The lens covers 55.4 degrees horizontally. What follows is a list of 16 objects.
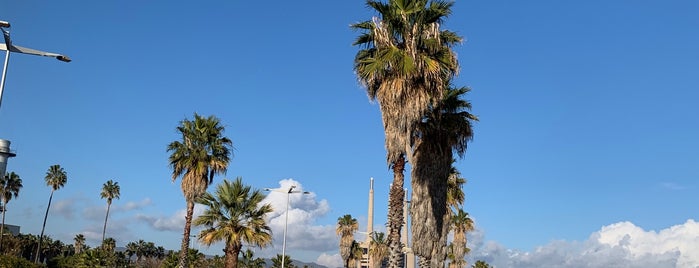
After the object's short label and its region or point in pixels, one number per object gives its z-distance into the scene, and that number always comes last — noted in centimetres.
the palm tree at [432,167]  2817
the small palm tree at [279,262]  9082
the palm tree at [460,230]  6712
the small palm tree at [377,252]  8119
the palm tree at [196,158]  4031
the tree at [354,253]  9072
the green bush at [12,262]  4396
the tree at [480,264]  10062
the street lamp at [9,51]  2191
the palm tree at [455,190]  4475
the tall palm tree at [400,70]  2325
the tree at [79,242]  13625
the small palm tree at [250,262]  8638
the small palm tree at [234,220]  3319
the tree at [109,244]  12669
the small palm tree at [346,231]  8975
